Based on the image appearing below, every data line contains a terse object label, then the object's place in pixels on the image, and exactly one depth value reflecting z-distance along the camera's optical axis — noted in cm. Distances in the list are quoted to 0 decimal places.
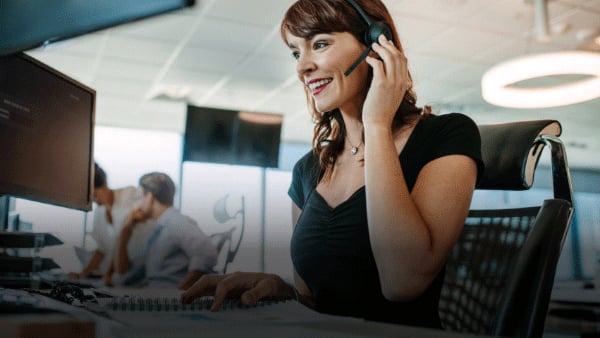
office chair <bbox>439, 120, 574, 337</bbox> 61
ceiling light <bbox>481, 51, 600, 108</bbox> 263
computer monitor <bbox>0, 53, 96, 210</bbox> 83
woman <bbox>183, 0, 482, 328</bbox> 62
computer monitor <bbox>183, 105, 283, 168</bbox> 288
